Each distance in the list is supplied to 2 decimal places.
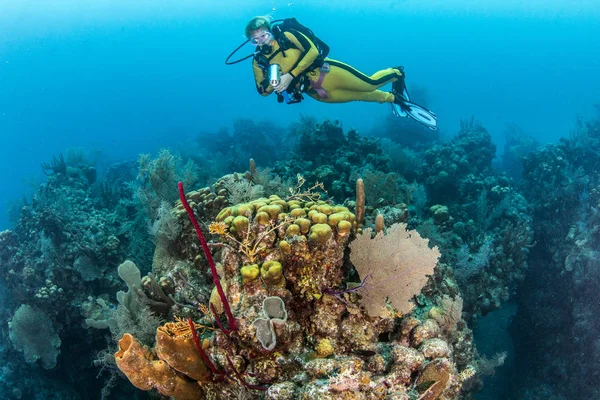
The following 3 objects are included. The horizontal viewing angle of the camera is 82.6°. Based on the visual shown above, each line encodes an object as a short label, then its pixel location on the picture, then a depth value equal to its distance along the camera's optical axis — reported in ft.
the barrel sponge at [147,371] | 8.25
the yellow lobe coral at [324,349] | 9.62
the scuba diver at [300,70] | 20.73
